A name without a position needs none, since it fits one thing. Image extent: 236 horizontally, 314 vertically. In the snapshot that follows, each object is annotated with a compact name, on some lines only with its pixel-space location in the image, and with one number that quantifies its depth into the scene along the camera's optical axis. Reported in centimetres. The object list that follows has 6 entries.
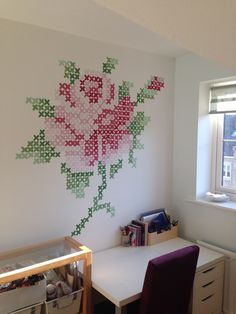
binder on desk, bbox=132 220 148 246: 246
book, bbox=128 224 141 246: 244
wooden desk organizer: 248
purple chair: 166
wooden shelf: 162
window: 249
